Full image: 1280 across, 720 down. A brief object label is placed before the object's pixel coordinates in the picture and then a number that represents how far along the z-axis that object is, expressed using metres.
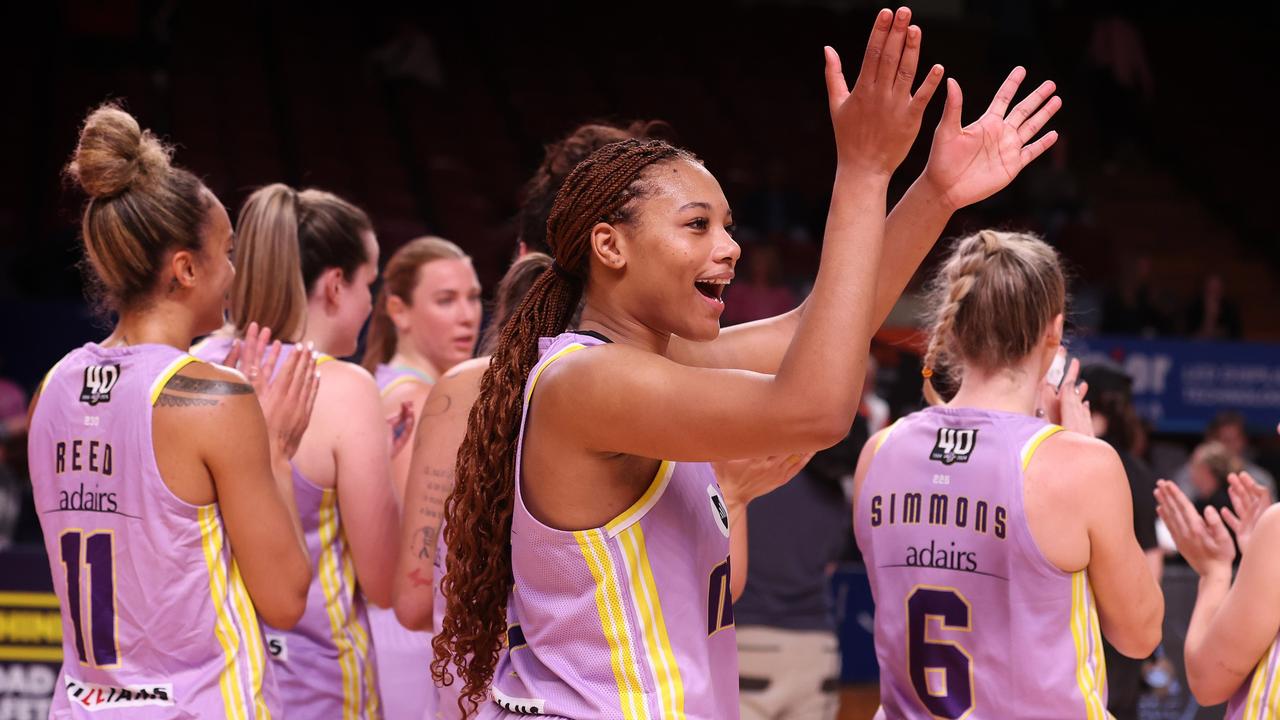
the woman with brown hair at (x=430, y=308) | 3.91
